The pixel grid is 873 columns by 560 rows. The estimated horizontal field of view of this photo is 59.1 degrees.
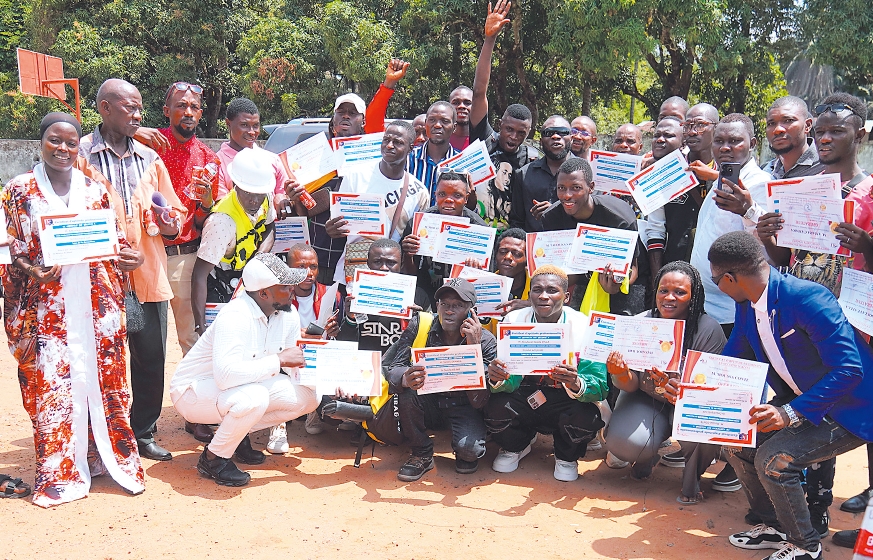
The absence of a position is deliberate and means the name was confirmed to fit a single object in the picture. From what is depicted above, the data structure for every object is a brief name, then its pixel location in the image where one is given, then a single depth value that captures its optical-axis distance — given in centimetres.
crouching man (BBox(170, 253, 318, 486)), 493
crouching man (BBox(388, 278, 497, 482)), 517
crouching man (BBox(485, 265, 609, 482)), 513
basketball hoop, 1370
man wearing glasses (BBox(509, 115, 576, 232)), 617
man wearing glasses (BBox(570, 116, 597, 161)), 673
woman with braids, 488
